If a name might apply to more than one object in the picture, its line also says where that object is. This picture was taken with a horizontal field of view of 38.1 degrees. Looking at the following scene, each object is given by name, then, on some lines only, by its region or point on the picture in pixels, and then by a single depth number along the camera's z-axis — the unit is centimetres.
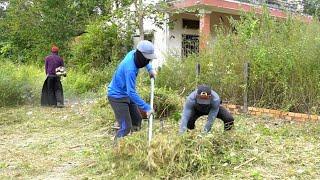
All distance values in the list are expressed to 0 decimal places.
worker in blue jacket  536
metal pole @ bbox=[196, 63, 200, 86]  971
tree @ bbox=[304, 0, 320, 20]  1555
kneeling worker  545
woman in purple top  1062
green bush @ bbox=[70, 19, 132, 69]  1600
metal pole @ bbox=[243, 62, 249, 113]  885
